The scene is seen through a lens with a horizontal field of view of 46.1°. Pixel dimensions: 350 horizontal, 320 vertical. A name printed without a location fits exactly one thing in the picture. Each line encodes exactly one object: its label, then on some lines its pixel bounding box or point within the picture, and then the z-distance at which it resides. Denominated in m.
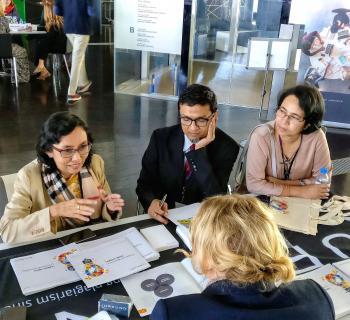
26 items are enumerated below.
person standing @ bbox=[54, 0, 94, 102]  5.98
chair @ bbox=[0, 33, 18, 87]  6.73
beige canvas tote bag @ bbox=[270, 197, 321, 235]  1.85
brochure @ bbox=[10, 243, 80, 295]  1.37
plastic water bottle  2.29
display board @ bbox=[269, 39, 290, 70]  5.63
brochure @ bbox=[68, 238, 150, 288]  1.41
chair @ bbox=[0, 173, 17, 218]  1.82
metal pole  5.71
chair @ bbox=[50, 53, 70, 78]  7.62
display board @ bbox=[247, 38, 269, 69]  5.71
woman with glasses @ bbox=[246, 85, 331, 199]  2.25
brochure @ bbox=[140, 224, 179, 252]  1.64
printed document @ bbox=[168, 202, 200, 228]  1.82
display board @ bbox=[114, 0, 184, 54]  6.18
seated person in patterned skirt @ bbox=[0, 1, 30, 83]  7.24
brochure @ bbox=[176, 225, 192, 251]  1.67
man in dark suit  2.16
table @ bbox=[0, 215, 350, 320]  1.30
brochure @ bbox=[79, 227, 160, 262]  1.55
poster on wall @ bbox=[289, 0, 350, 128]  5.32
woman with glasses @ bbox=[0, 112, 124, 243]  1.62
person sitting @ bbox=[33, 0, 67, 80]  7.30
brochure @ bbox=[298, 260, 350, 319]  1.36
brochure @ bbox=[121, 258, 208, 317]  1.34
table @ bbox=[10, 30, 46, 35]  7.23
